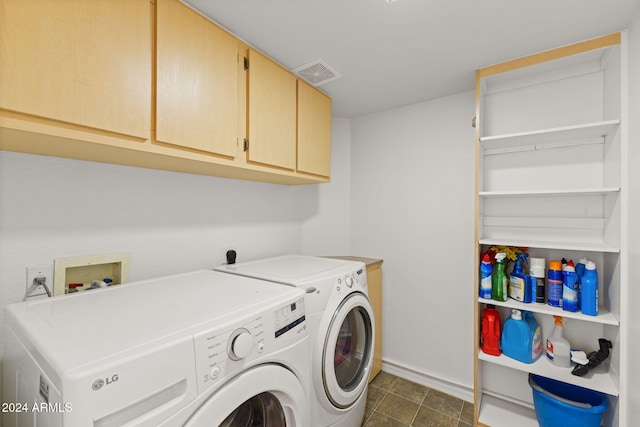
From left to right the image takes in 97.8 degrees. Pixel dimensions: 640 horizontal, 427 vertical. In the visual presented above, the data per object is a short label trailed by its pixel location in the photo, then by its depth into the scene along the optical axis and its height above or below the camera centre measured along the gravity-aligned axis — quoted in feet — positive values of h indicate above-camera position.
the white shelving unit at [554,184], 4.86 +0.61
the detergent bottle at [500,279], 5.69 -1.36
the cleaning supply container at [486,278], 5.77 -1.34
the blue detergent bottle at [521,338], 5.50 -2.51
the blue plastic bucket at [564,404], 4.79 -3.52
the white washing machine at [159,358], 2.00 -1.25
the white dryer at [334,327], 4.31 -2.01
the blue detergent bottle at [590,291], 4.85 -1.36
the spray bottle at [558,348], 5.31 -2.59
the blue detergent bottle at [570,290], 5.06 -1.39
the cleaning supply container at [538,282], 5.49 -1.35
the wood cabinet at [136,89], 2.75 +1.56
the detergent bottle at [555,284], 5.27 -1.34
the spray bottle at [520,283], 5.57 -1.40
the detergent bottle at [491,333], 5.82 -2.52
